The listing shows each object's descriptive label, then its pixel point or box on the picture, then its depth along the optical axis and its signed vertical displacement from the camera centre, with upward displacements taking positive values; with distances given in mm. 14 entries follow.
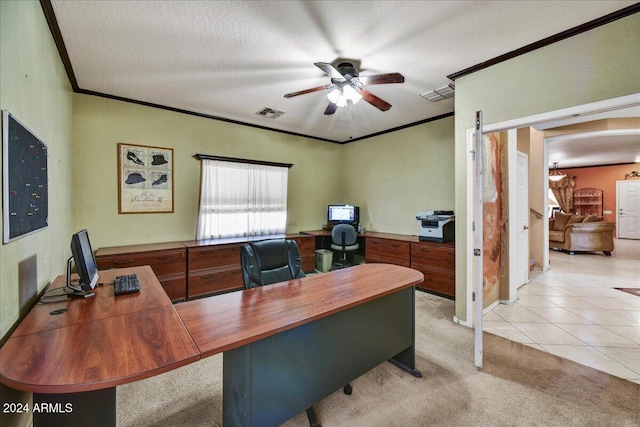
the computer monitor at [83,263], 1673 -320
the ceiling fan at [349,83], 2393 +1229
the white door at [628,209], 8703 +115
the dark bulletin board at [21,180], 1287 +193
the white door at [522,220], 4074 -108
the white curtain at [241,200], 4309 +242
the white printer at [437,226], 3832 -187
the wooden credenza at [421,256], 3718 -659
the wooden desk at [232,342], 1008 -550
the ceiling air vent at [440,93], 3288 +1530
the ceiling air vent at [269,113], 4117 +1577
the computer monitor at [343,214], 5492 -13
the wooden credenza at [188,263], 3288 -640
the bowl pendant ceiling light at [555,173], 8914 +1493
